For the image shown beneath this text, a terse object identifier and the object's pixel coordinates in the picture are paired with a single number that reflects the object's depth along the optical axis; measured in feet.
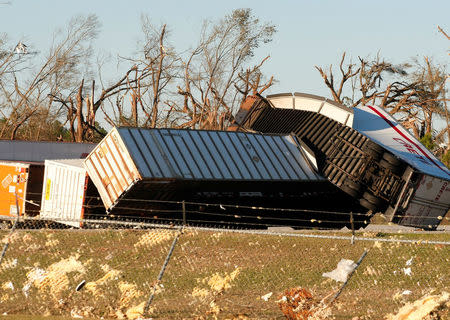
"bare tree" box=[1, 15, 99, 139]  194.59
